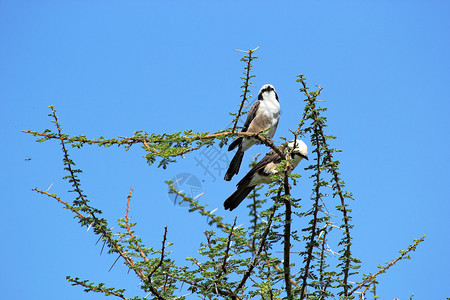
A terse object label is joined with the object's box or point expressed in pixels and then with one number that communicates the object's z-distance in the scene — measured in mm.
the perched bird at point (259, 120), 12656
